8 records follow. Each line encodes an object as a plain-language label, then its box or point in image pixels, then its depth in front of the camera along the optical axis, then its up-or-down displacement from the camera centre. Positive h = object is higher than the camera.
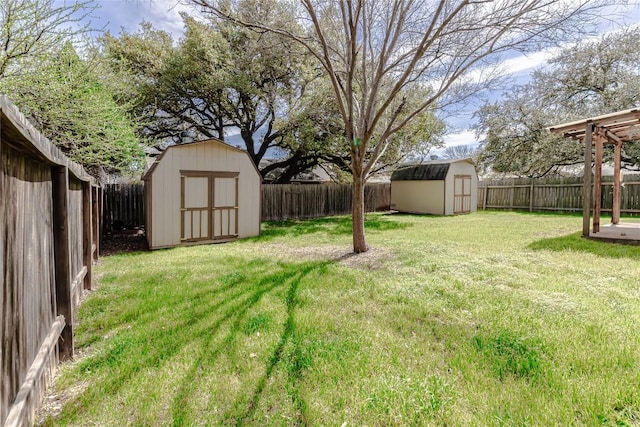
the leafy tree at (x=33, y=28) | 4.13 +2.33
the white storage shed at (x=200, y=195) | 7.41 +0.13
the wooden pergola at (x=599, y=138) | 6.73 +1.59
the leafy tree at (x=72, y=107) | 4.49 +1.47
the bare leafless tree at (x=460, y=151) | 25.32 +4.55
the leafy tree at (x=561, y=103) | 14.69 +5.11
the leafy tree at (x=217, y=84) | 11.49 +4.41
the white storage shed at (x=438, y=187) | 14.89 +0.75
